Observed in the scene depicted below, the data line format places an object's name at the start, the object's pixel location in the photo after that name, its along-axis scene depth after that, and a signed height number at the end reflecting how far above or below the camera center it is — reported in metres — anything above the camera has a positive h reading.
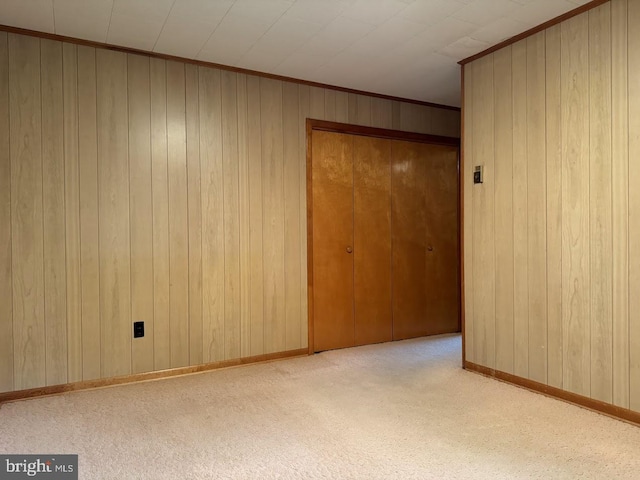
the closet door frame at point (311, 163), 3.94 +0.63
